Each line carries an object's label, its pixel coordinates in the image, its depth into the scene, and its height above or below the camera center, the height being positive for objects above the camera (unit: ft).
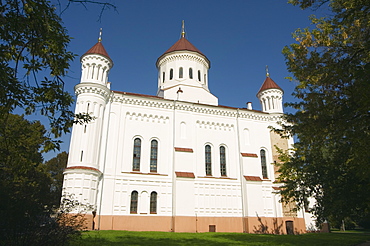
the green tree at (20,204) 22.68 +0.97
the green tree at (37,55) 18.26 +11.33
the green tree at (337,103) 29.25 +12.95
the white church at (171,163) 71.05 +14.55
